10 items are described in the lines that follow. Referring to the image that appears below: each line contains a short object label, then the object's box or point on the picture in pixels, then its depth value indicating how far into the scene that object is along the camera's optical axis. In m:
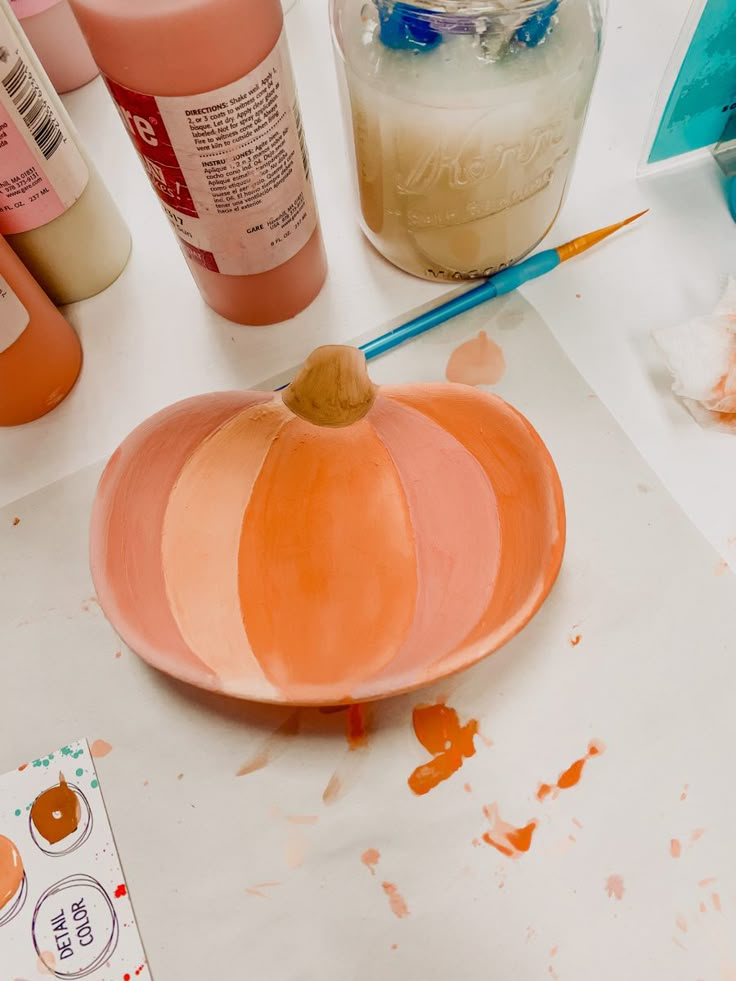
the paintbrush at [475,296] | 0.42
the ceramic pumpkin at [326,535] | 0.30
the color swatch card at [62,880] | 0.31
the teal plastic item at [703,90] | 0.38
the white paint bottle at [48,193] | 0.33
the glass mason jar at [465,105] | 0.31
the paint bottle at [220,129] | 0.26
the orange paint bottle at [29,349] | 0.35
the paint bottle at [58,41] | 0.43
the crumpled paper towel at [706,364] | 0.39
